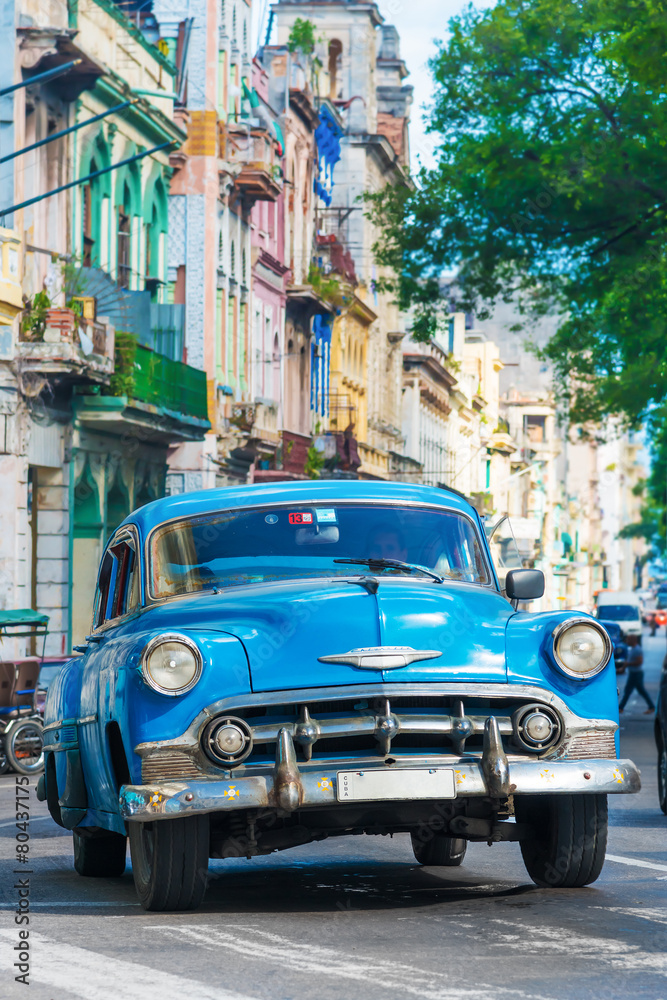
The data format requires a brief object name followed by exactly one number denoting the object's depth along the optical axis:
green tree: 27.83
